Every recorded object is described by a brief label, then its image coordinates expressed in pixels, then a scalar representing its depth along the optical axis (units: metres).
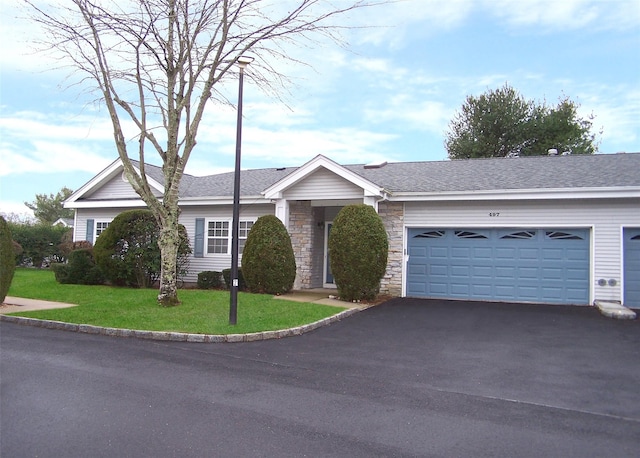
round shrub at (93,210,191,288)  14.55
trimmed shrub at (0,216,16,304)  10.92
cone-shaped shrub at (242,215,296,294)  13.15
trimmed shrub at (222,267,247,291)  14.24
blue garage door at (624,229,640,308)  12.09
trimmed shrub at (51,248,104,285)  15.29
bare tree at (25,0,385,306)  10.78
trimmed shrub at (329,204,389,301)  12.16
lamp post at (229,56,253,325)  8.96
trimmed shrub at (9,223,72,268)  24.66
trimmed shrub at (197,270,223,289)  15.06
